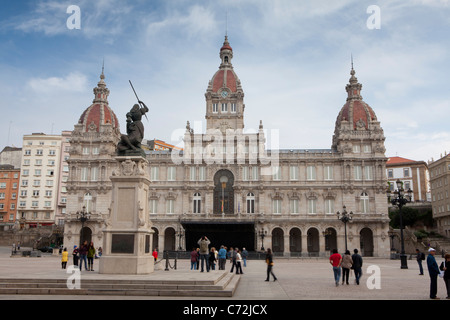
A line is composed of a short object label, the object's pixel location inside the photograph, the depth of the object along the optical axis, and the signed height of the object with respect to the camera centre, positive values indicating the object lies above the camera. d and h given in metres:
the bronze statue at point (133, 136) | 19.93 +4.87
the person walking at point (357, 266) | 19.50 -1.31
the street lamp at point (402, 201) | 31.26 +2.80
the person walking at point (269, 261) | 21.14 -1.20
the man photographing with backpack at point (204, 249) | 22.72 -0.68
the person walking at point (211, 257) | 24.25 -1.17
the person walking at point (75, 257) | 23.63 -1.20
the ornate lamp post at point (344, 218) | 40.81 +1.94
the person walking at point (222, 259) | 26.22 -1.38
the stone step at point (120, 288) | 14.80 -1.87
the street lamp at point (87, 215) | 60.00 +3.06
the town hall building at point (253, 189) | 59.56 +7.01
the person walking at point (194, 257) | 25.24 -1.26
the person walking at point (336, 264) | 18.89 -1.19
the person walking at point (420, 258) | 24.95 -1.21
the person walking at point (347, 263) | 19.34 -1.16
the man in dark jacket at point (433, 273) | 14.43 -1.20
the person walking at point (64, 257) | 26.70 -1.39
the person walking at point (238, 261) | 25.26 -1.46
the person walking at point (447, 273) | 14.28 -1.17
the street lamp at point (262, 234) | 56.41 +0.46
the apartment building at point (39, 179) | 83.44 +11.45
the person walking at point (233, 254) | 25.90 -1.14
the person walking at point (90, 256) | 22.14 -1.07
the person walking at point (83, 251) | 22.34 -0.81
